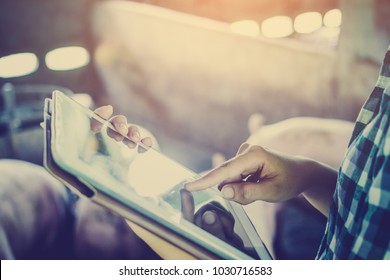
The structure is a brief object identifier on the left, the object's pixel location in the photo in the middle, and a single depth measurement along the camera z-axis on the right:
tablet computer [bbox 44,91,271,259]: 0.50
